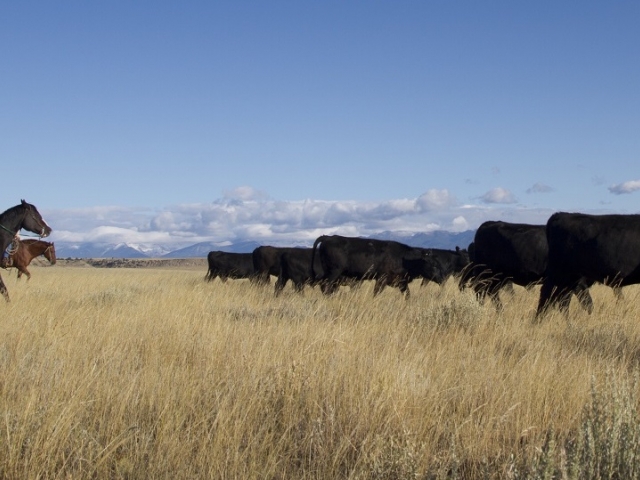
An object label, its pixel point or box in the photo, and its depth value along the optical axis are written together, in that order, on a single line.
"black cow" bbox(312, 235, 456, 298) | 18.02
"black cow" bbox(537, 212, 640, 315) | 10.04
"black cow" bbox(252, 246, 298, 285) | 24.52
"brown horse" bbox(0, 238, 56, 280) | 23.15
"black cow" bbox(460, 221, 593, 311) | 12.65
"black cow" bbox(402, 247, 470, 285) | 18.59
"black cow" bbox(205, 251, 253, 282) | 28.69
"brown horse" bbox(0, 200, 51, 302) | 12.79
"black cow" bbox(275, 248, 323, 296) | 20.59
